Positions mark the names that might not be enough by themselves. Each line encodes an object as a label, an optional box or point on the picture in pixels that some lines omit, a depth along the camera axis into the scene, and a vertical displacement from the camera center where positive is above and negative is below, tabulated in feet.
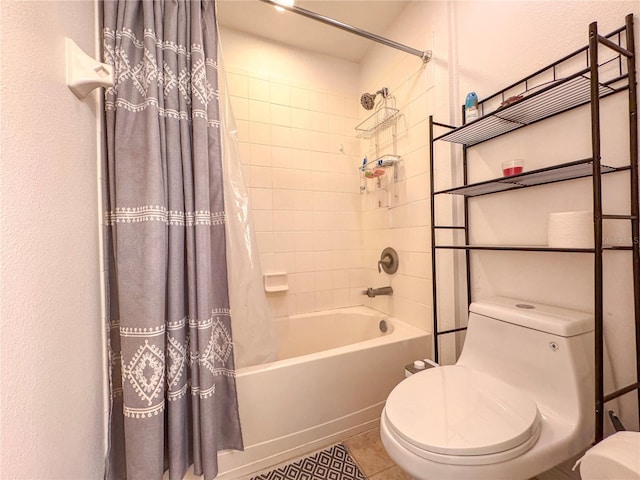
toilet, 2.29 -1.79
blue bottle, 3.92 +1.92
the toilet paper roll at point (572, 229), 2.67 +0.02
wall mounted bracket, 2.58 +1.75
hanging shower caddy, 5.82 +2.15
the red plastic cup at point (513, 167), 3.27 +0.83
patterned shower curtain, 3.04 +0.01
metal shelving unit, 2.37 +1.49
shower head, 5.86 +3.16
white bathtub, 3.87 -2.56
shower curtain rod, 3.92 +3.44
